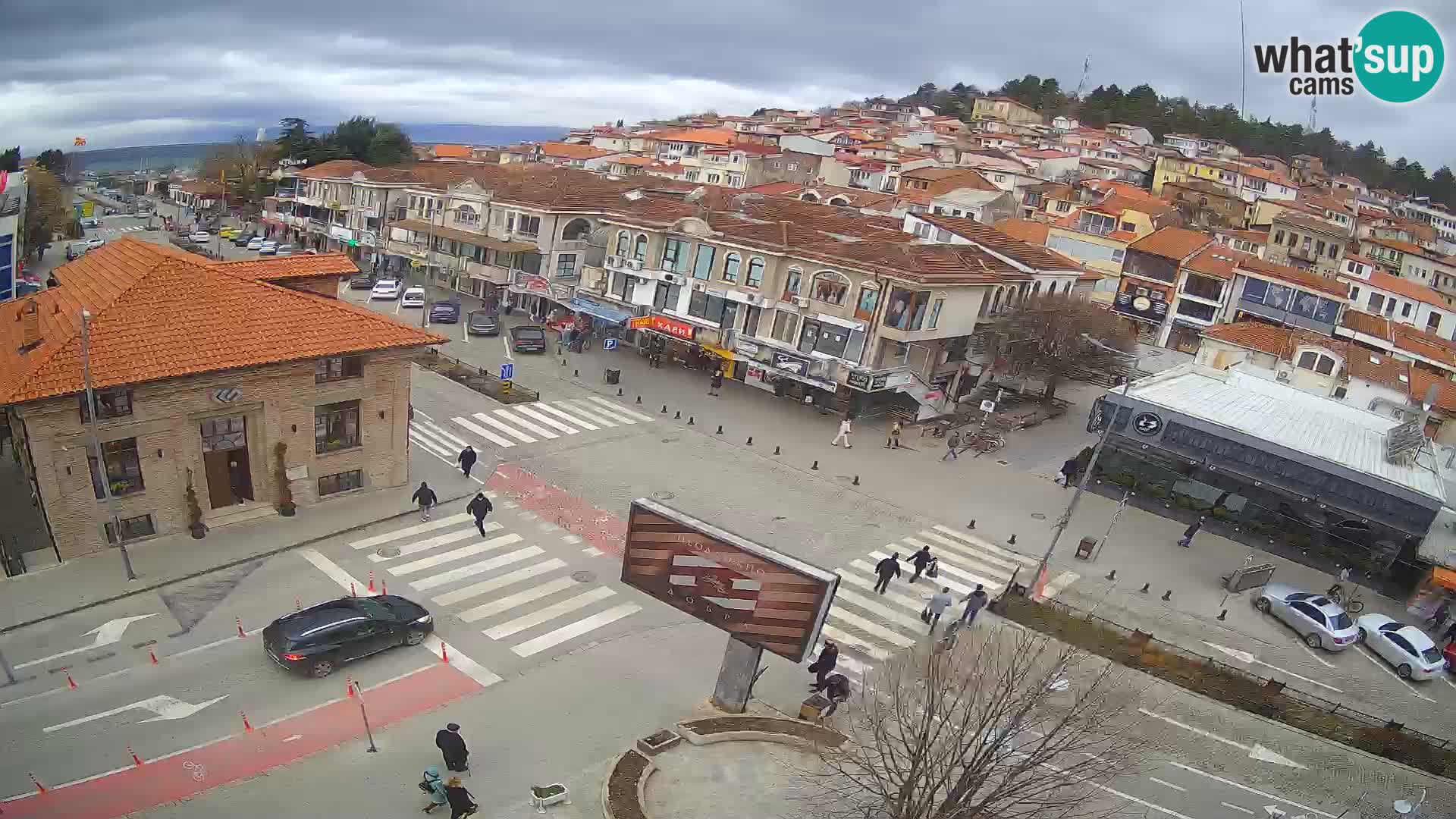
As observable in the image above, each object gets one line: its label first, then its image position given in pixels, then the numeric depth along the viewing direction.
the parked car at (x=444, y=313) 49.62
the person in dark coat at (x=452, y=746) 14.41
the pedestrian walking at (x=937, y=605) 21.61
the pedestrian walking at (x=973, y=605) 22.36
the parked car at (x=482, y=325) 47.66
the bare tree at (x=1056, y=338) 41.78
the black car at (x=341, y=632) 17.12
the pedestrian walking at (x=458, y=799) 13.23
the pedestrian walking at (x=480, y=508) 24.11
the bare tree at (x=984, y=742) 11.86
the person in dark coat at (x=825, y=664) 18.14
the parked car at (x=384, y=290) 55.03
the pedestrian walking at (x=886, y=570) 23.72
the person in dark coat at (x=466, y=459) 27.83
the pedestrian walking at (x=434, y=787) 13.78
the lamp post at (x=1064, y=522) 24.84
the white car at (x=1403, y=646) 23.39
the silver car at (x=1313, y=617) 24.20
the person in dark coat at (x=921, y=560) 24.37
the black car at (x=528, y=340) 45.00
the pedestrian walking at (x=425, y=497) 24.97
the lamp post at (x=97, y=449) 18.52
